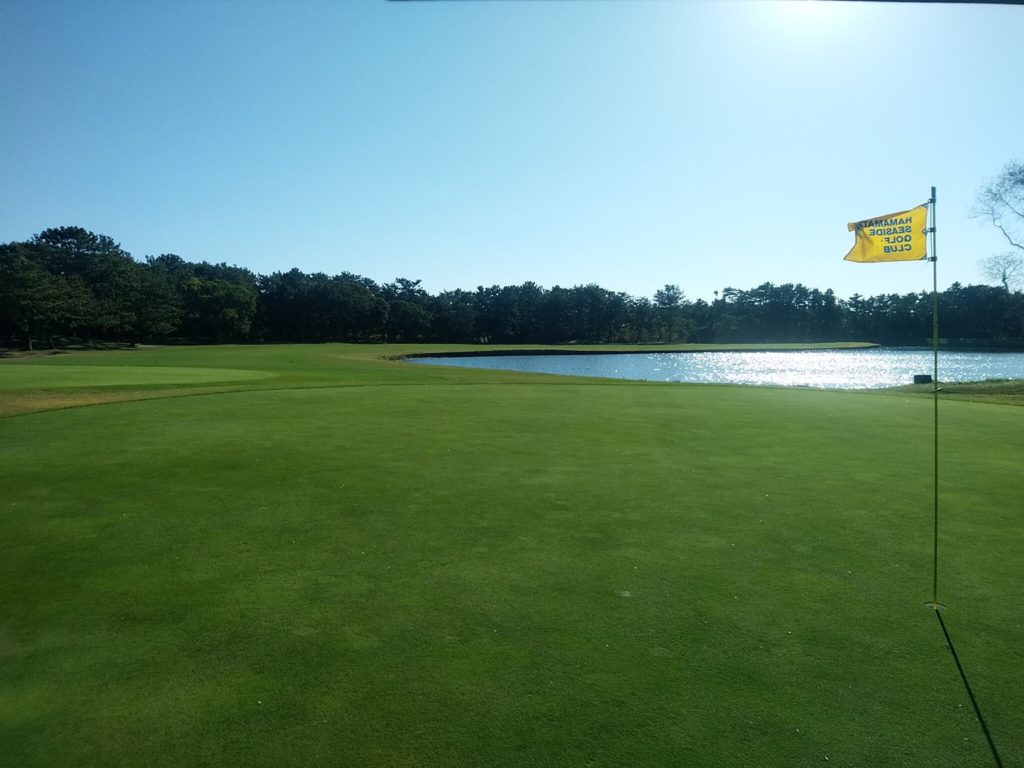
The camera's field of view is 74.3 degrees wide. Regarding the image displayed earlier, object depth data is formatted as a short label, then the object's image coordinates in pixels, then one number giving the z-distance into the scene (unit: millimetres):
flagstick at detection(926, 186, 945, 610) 4410
